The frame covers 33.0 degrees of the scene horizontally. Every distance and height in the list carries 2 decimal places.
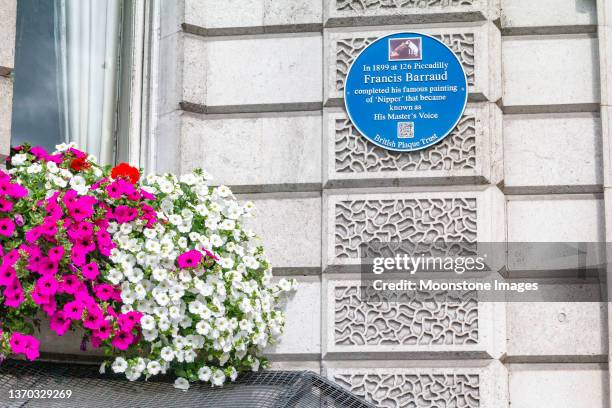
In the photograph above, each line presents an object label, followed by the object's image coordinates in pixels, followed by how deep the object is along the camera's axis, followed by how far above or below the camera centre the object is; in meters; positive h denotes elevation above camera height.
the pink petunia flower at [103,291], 5.36 -0.13
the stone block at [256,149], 6.67 +0.76
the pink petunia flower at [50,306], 5.23 -0.21
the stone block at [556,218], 6.57 +0.32
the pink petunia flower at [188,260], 5.53 +0.03
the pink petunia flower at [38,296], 5.18 -0.16
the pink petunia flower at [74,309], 5.23 -0.22
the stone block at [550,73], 6.72 +1.28
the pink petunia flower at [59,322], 5.27 -0.29
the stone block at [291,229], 6.55 +0.24
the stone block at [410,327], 6.27 -0.36
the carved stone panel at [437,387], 6.22 -0.72
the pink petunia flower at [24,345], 5.16 -0.40
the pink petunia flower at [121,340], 5.36 -0.39
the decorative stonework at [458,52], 6.56 +1.38
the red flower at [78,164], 5.72 +0.56
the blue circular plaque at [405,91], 6.54 +1.12
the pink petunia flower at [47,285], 5.18 -0.10
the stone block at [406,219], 6.41 +0.30
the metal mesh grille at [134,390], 5.29 -0.67
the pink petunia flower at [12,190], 5.34 +0.39
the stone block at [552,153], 6.64 +0.75
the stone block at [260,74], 6.77 +1.27
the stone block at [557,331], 6.42 -0.38
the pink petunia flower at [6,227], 5.26 +0.19
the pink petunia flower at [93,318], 5.27 -0.27
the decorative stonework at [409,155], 6.48 +0.71
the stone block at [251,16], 6.83 +1.67
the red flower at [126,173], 5.67 +0.51
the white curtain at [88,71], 6.62 +1.27
